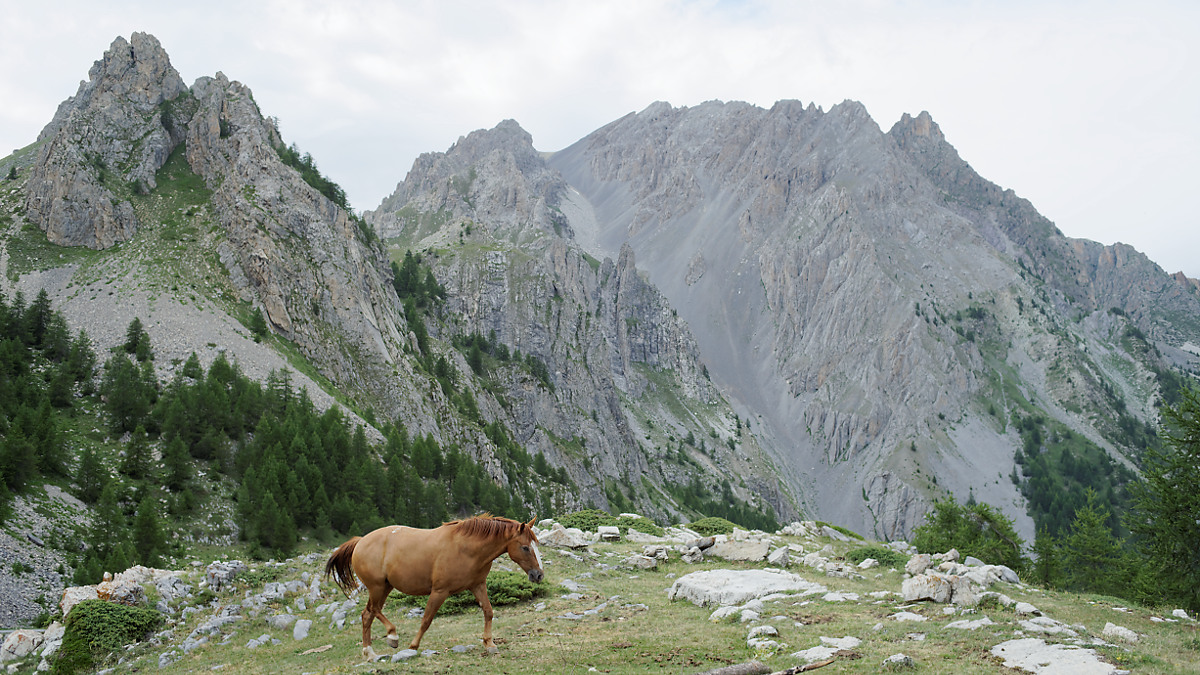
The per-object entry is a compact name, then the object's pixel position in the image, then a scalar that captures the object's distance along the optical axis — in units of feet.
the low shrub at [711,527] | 153.28
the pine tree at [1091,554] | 149.89
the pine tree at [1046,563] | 141.79
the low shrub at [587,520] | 143.16
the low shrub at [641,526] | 139.74
